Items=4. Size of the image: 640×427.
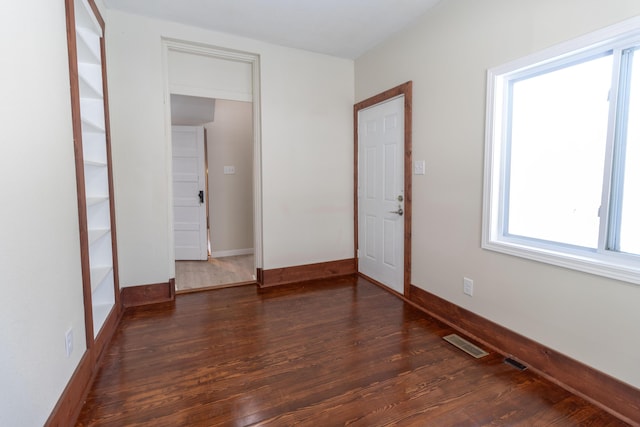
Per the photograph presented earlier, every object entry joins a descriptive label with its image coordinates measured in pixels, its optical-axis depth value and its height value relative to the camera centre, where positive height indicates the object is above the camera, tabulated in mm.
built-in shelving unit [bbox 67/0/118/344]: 2275 +210
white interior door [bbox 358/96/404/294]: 3275 -79
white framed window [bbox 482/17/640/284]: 1660 +183
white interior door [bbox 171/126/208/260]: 4609 -126
